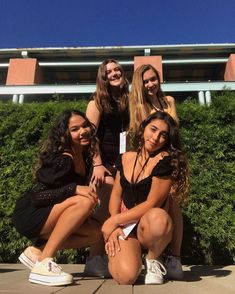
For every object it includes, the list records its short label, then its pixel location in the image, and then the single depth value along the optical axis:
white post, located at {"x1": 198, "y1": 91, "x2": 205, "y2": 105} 12.81
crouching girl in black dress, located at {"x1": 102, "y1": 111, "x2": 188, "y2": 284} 1.86
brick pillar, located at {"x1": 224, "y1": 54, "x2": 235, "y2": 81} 17.08
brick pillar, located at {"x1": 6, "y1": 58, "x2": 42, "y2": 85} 17.34
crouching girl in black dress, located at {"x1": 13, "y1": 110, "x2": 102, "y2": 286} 1.89
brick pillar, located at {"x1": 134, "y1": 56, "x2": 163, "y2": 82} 16.80
